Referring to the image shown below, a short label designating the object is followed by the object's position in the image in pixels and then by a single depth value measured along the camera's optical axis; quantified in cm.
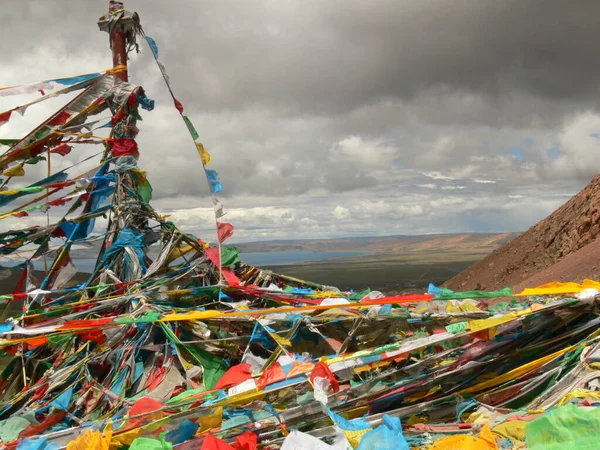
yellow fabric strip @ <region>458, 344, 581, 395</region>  549
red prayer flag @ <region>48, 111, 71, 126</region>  880
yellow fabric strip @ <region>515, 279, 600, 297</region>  611
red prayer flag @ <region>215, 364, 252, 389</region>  574
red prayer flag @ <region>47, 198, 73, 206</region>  873
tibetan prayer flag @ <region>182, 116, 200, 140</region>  931
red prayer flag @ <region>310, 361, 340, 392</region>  504
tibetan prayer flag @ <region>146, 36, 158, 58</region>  945
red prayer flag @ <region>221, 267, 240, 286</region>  825
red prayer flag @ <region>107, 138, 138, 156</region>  900
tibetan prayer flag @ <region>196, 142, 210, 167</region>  927
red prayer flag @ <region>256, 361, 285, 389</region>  518
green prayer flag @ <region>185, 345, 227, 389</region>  648
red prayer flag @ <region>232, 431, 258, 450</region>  450
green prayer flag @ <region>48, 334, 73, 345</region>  648
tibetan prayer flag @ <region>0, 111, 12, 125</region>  828
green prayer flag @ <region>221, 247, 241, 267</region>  870
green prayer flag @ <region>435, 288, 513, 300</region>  639
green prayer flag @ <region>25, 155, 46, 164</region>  879
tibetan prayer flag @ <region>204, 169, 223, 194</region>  912
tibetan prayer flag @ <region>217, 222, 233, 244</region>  880
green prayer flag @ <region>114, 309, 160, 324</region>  604
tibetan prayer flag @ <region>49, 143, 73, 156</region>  896
